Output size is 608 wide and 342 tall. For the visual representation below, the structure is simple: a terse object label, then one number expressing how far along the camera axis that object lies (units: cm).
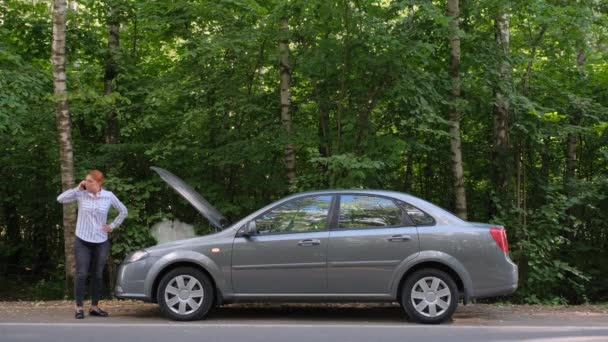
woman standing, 818
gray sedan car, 765
